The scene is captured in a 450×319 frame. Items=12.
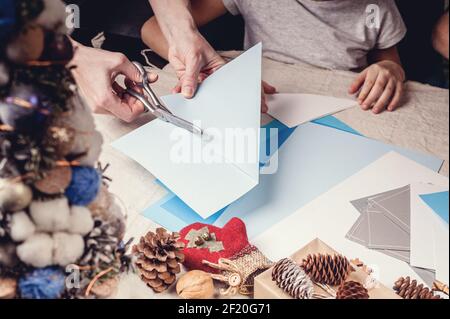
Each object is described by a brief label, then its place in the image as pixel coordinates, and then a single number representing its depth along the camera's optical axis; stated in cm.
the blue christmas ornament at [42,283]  34
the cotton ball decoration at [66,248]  32
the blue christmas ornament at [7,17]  28
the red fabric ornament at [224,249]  41
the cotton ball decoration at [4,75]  28
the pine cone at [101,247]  34
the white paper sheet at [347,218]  42
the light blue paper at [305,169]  47
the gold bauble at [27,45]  28
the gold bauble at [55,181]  30
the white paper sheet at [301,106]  59
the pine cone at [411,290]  38
